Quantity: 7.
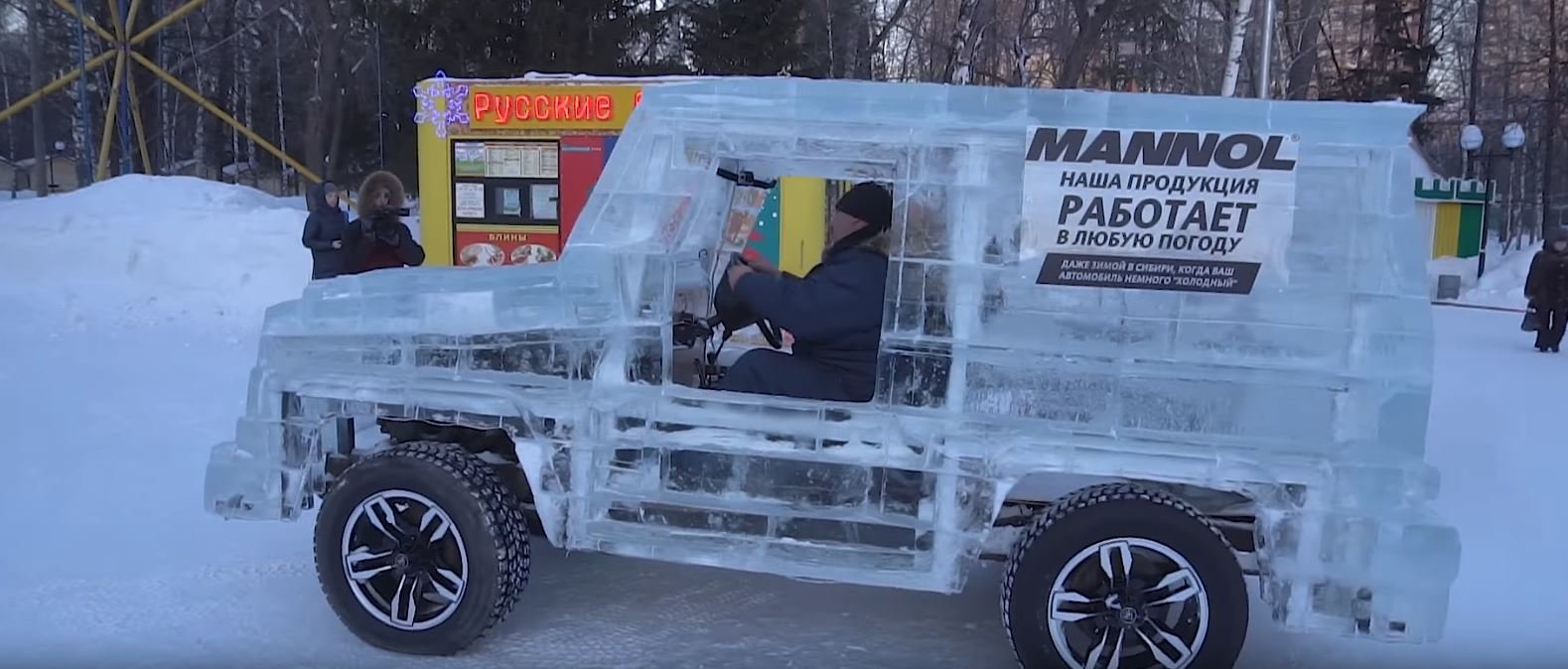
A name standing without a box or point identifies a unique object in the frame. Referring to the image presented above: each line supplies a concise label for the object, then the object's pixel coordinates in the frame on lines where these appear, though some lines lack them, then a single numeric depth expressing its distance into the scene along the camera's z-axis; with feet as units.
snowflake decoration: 38.50
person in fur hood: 24.21
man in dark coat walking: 42.96
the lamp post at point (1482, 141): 74.59
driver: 12.89
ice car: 11.16
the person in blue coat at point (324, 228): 27.78
